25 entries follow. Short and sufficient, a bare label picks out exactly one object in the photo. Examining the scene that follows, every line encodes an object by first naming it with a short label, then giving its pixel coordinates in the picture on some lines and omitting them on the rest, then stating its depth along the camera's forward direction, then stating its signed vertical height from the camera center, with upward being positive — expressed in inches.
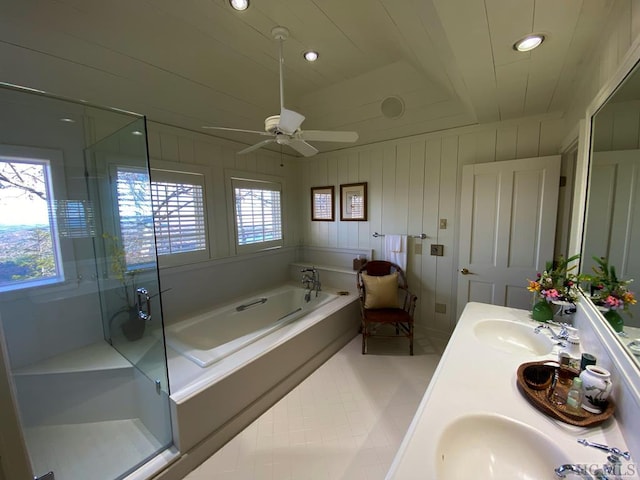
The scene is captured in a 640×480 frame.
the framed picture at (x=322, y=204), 150.9 +7.7
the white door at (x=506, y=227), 92.8 -4.8
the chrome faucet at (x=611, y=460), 26.9 -26.5
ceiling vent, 105.7 +44.8
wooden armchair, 109.2 -36.9
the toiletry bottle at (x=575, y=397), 36.7 -26.0
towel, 126.4 -16.2
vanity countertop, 30.3 -27.5
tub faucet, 138.0 -34.3
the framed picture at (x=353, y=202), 138.7 +8.0
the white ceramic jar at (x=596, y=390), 35.9 -24.3
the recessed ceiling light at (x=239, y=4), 62.2 +51.2
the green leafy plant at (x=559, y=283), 61.2 -16.8
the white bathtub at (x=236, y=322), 83.4 -42.1
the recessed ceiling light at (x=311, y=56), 84.4 +52.5
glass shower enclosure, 65.3 -20.3
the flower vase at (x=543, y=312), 64.6 -24.2
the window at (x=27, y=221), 65.5 +0.1
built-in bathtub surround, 63.9 -47.4
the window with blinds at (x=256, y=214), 132.1 +2.1
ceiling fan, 68.1 +23.8
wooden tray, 34.7 -26.8
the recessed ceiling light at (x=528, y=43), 50.3 +33.8
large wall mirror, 41.5 +3.7
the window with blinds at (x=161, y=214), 81.4 +2.0
